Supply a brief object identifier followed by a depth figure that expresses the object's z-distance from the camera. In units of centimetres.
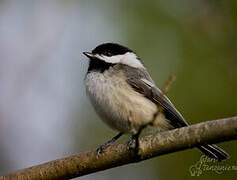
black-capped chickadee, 676
